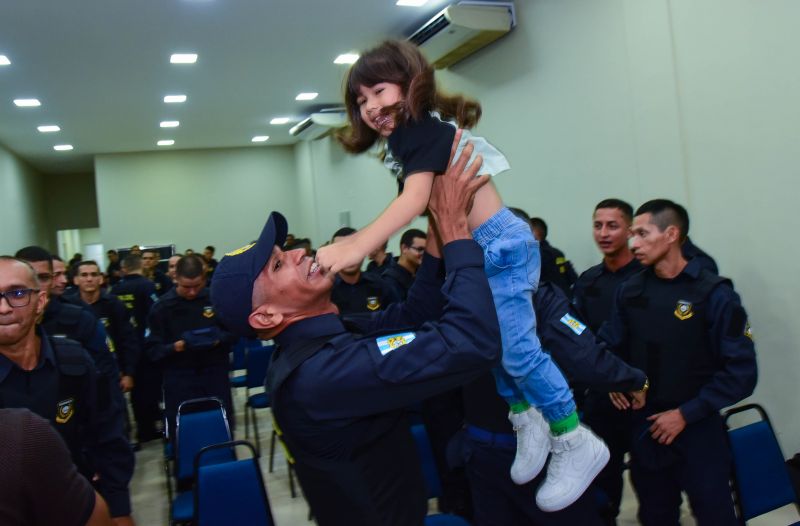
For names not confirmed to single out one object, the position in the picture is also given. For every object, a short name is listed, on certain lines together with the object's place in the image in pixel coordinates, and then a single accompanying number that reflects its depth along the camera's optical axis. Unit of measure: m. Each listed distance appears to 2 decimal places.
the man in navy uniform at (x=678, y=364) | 2.66
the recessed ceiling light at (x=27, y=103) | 9.61
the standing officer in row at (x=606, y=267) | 4.11
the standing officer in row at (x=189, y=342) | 4.66
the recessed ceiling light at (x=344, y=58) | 8.46
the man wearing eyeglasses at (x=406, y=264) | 5.09
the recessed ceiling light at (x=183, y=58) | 7.95
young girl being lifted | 1.74
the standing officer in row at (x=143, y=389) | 5.88
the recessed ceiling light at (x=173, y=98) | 10.04
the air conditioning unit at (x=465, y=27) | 6.39
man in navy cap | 1.34
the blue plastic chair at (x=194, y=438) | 3.51
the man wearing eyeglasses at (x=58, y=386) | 2.14
